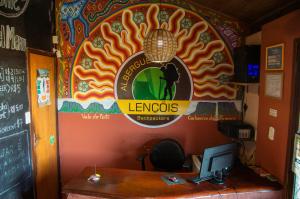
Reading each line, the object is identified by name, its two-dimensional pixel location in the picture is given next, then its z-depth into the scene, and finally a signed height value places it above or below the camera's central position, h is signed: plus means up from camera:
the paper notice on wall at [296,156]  2.28 -0.64
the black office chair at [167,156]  3.55 -1.00
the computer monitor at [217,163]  2.57 -0.81
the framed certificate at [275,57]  2.53 +0.30
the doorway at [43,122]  3.18 -0.52
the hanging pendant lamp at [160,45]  2.41 +0.38
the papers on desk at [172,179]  2.65 -1.01
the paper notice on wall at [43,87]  3.30 -0.05
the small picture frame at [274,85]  2.53 +0.00
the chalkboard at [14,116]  2.64 -0.36
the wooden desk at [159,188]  2.40 -1.02
